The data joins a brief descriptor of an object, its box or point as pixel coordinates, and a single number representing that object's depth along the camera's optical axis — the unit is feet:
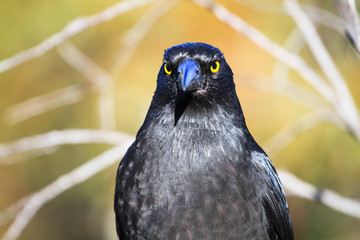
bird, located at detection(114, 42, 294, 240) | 20.24
